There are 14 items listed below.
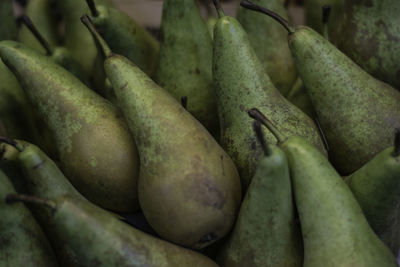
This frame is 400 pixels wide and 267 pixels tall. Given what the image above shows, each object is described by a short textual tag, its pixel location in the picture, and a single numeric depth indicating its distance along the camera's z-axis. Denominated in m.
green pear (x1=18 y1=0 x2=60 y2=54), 0.58
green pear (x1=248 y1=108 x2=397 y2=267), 0.37
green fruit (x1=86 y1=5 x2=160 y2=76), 0.48
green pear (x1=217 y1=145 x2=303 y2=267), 0.37
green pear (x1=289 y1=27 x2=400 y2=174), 0.42
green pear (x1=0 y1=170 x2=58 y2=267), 0.39
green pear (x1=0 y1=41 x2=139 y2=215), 0.42
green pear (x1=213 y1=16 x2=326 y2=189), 0.42
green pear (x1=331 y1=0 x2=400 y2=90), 0.46
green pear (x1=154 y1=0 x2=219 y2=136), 0.47
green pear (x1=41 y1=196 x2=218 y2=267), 0.36
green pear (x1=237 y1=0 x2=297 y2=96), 0.50
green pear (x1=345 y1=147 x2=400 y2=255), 0.38
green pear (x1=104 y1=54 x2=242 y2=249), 0.39
